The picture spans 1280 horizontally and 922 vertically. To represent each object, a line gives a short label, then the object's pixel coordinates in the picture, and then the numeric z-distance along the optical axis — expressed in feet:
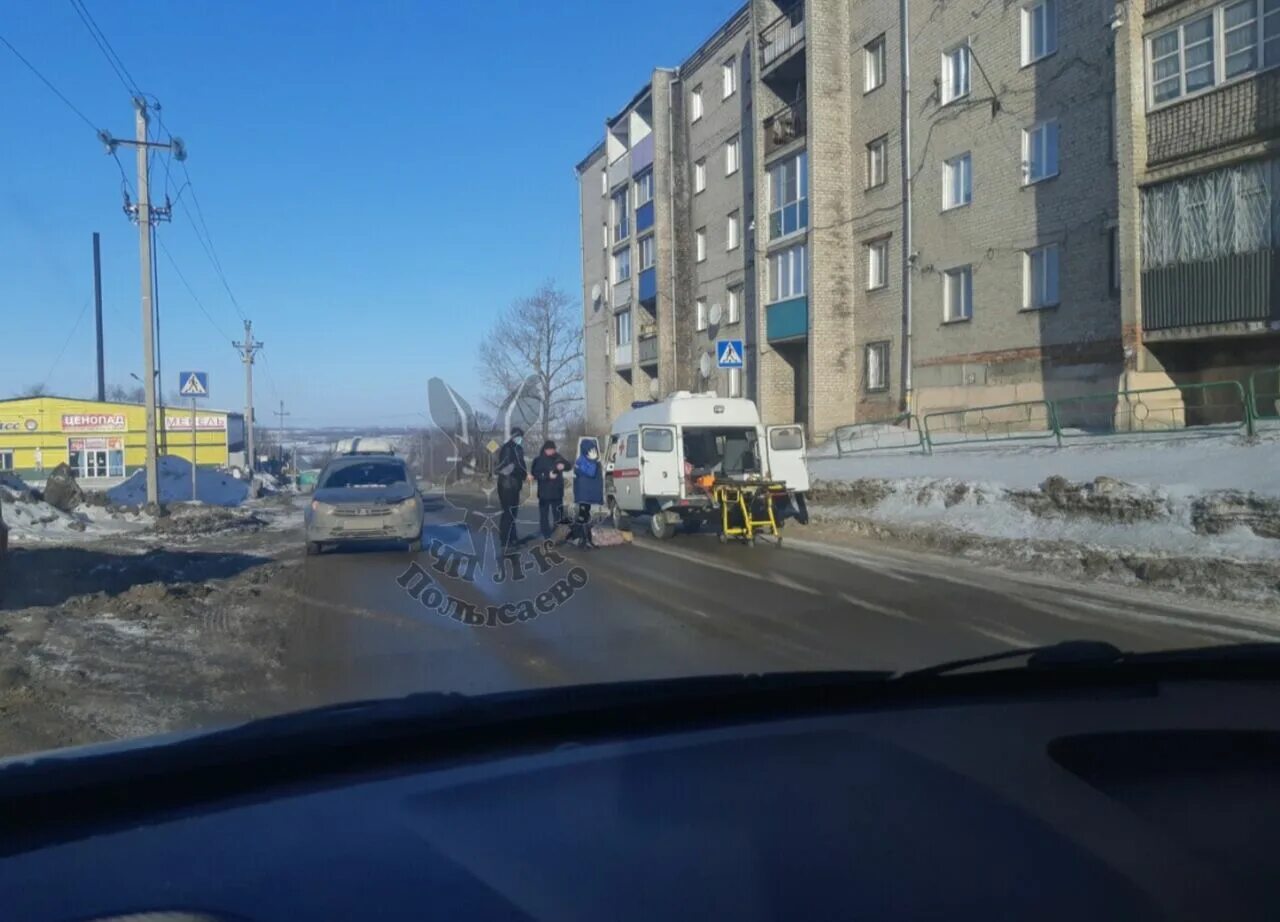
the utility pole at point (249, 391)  167.50
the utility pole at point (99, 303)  174.81
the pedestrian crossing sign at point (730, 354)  73.42
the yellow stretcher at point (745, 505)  58.23
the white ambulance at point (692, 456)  62.64
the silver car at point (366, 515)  52.24
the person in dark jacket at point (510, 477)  52.49
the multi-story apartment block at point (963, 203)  64.95
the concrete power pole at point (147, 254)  86.89
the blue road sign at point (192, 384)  93.76
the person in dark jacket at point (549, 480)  58.23
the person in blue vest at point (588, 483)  63.26
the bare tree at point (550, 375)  58.23
